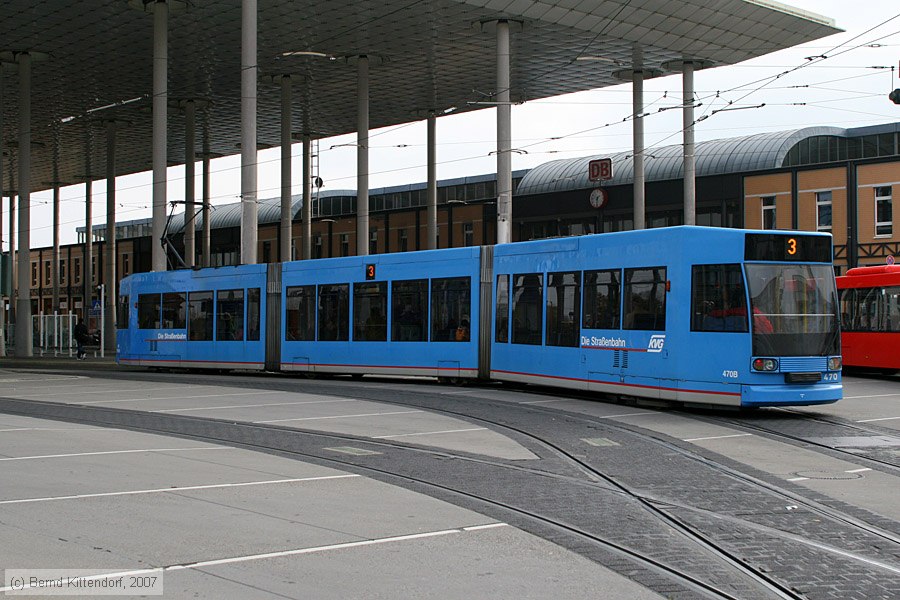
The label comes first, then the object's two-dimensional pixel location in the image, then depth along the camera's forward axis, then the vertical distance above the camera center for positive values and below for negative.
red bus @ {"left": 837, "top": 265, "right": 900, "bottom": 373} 27.77 -0.13
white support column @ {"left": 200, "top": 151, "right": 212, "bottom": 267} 57.97 +4.78
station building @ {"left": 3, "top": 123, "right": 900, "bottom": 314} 45.72 +5.74
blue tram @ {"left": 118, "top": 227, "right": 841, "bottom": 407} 17.30 -0.06
